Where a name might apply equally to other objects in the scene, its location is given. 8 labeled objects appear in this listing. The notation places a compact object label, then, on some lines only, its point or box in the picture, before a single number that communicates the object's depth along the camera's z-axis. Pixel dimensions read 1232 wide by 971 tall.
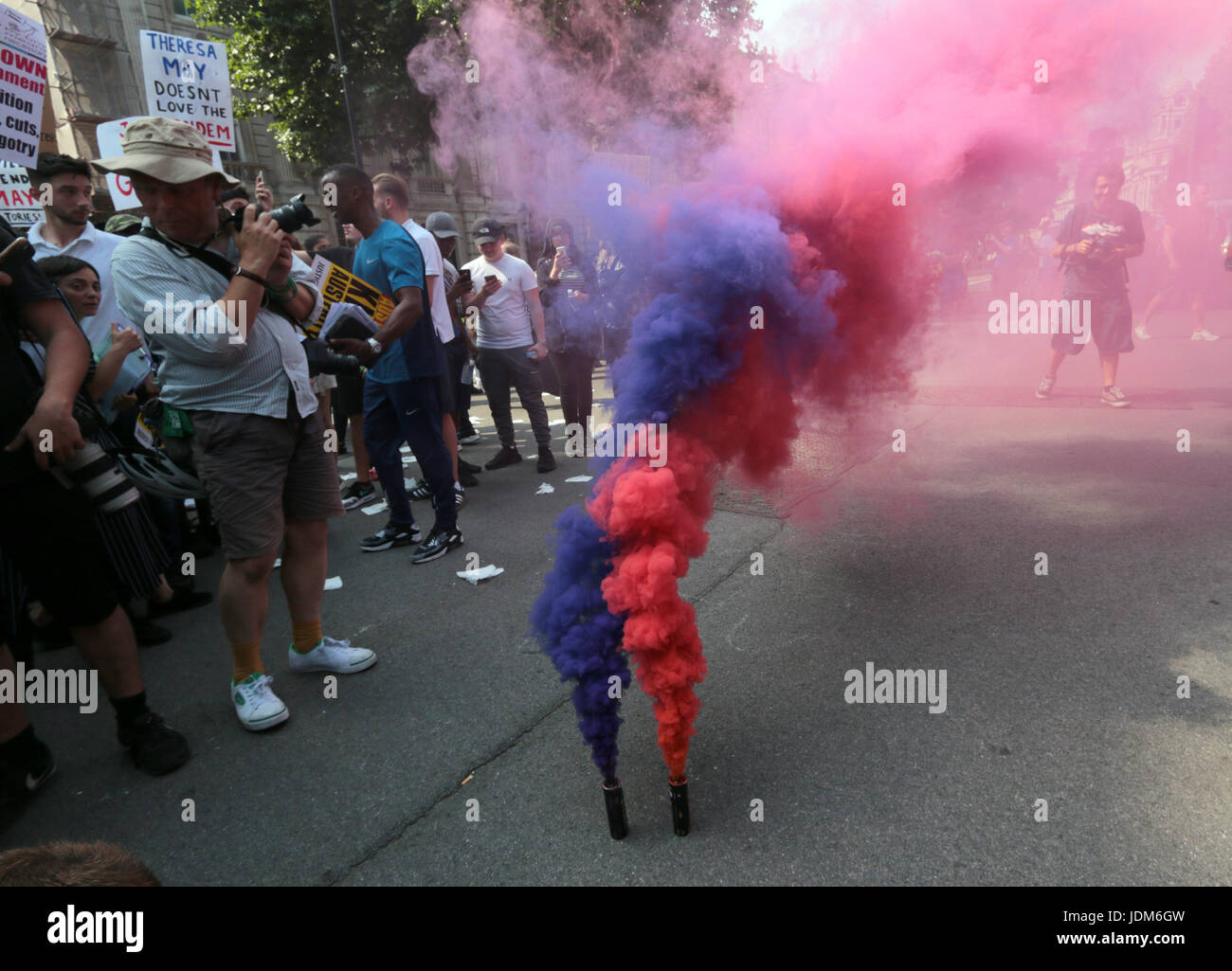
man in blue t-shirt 4.10
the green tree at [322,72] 14.81
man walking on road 6.66
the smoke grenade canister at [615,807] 2.14
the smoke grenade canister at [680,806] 2.12
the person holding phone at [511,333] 6.38
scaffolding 19.22
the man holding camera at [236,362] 2.52
